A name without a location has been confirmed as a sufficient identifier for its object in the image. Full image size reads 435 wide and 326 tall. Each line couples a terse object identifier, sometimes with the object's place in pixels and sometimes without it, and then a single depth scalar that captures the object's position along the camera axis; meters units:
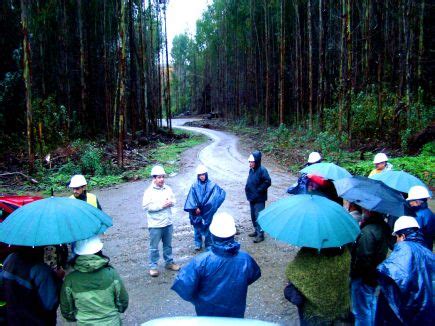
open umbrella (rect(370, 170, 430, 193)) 5.04
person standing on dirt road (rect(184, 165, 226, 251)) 6.83
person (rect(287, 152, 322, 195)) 6.11
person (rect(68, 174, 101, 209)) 5.50
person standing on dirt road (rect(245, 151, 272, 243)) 7.43
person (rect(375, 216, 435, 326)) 3.01
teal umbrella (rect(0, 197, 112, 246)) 3.27
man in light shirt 6.04
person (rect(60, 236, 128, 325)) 3.11
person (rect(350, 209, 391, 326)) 3.69
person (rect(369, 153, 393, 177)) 6.36
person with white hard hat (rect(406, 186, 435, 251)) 4.32
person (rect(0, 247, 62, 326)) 3.24
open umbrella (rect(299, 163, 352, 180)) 5.65
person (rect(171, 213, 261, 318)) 3.21
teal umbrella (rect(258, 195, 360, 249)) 3.18
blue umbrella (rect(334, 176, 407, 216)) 3.80
